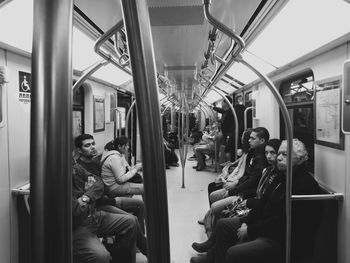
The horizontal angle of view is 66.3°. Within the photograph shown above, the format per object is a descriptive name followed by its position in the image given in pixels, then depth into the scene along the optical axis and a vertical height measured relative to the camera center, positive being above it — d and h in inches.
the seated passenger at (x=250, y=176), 106.4 -20.9
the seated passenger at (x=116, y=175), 110.9 -21.0
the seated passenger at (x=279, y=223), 69.1 -26.3
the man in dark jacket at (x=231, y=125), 189.3 +0.3
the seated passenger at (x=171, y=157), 271.9 -32.6
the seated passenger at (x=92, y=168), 94.7 -15.8
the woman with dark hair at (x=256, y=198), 86.1 -25.6
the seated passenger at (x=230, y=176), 123.2 -24.6
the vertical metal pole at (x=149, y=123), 15.3 +0.1
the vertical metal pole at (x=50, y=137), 12.2 -0.5
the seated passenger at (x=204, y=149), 257.8 -23.3
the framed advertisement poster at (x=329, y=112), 74.2 +3.9
